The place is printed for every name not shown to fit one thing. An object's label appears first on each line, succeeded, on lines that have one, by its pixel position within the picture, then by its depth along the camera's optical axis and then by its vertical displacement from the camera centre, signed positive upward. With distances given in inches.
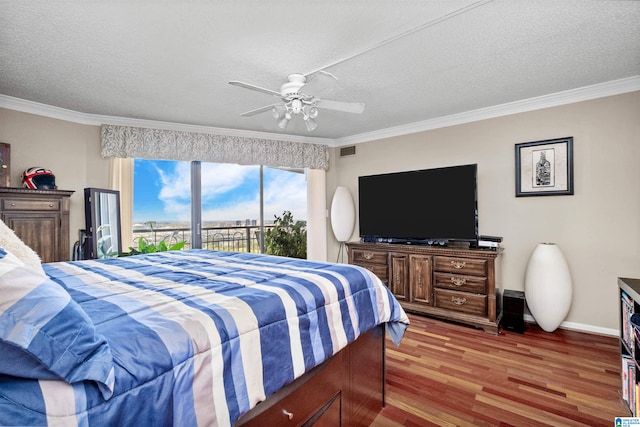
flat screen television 140.3 +2.8
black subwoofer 125.7 -40.3
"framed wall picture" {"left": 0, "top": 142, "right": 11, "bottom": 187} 121.2 +19.0
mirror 139.0 -4.3
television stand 128.4 -29.9
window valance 150.0 +34.7
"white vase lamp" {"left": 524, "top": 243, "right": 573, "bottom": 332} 121.6 -28.9
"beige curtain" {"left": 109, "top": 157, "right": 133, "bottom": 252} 150.5 +12.0
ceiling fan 93.2 +33.0
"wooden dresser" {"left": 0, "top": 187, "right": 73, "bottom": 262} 114.7 -1.5
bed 26.6 -15.2
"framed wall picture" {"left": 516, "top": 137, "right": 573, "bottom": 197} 128.3 +18.1
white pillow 50.2 -5.3
